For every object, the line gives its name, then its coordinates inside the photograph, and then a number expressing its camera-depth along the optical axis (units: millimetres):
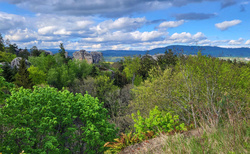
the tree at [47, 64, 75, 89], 50406
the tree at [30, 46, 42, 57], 86844
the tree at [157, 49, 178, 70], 53750
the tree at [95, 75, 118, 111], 44531
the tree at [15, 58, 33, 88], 41125
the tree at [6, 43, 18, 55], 96831
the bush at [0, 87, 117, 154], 12469
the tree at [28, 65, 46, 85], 47406
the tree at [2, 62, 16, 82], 42553
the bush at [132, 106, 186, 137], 8189
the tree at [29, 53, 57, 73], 57691
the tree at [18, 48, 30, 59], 99344
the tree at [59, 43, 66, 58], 80575
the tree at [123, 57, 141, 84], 60375
